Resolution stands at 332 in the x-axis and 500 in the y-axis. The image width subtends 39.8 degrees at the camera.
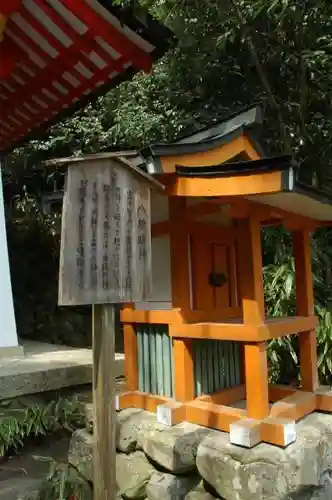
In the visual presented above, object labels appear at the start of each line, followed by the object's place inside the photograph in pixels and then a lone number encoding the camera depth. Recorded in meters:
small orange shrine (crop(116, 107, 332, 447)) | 3.04
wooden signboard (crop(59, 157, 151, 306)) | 2.19
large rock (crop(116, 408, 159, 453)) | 3.61
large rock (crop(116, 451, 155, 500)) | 3.39
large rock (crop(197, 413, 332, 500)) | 2.89
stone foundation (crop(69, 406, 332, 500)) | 2.92
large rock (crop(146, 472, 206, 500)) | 3.21
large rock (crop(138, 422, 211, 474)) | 3.21
